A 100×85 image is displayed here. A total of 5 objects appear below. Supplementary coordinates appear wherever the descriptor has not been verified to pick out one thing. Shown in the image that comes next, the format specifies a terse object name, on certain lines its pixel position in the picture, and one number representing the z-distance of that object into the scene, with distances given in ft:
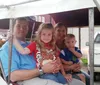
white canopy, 2.58
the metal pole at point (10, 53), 3.31
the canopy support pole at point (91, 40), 2.61
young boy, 4.76
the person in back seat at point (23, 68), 3.54
